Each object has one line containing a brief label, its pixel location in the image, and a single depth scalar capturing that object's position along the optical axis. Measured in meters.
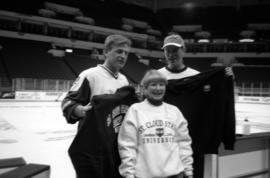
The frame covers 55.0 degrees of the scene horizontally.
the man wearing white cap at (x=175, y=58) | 2.08
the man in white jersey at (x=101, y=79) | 1.71
